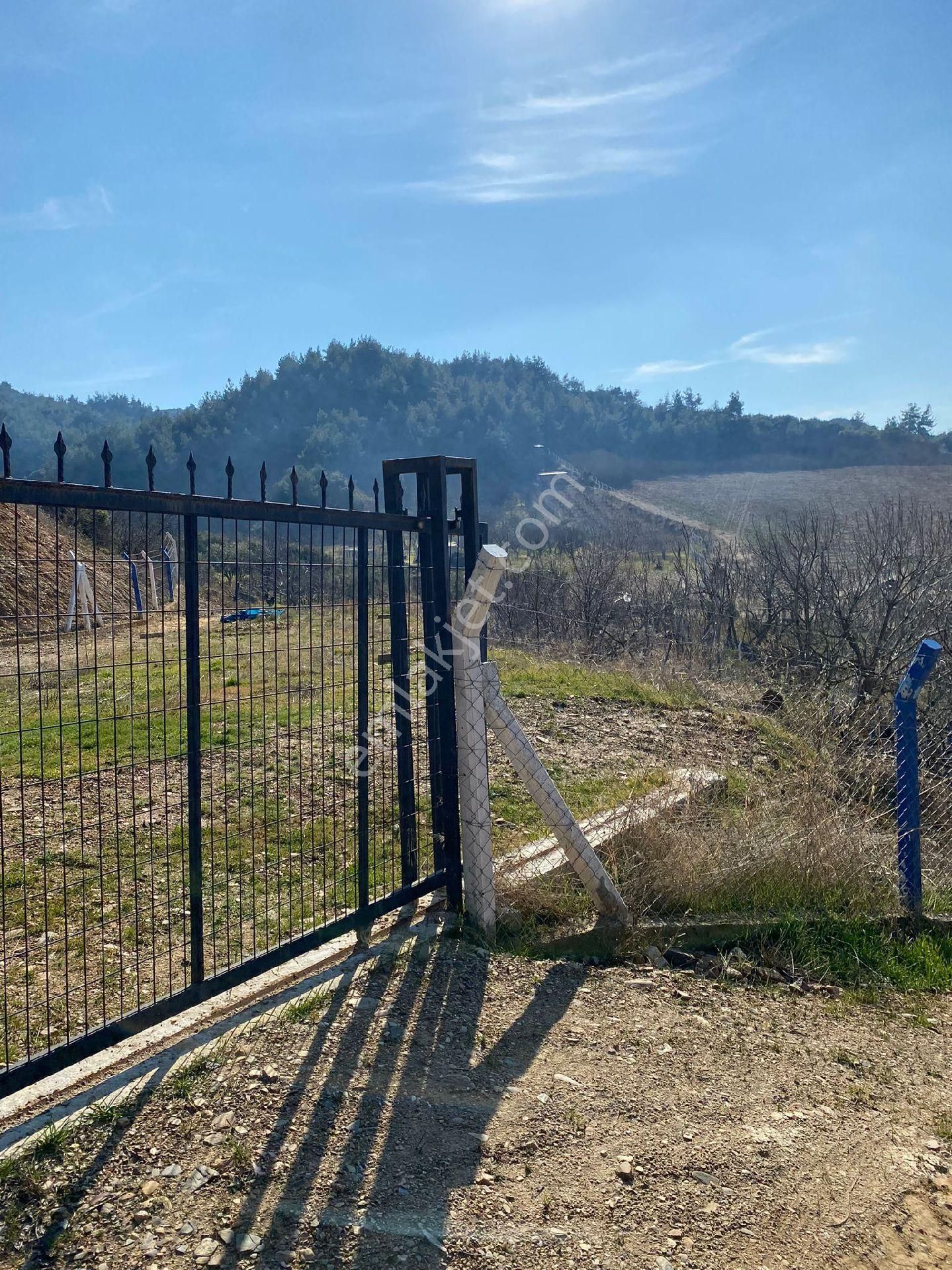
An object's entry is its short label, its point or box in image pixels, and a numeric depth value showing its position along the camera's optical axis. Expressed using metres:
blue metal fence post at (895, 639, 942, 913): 4.58
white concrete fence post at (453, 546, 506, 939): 4.14
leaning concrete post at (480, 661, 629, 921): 4.18
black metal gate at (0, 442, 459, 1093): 3.15
